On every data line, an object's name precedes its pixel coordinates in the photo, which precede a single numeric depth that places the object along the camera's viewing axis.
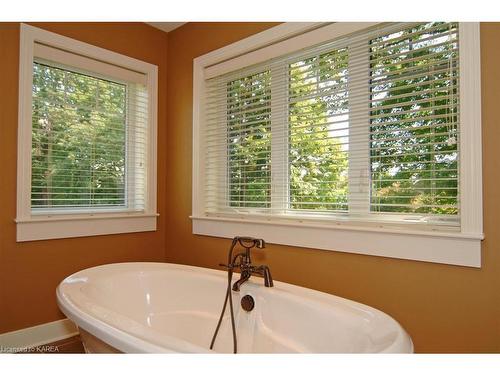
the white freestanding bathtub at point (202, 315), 1.17
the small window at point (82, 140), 2.16
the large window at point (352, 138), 1.51
